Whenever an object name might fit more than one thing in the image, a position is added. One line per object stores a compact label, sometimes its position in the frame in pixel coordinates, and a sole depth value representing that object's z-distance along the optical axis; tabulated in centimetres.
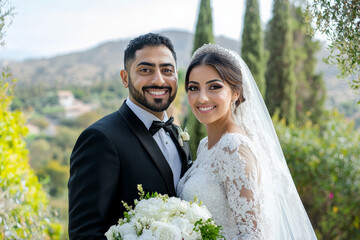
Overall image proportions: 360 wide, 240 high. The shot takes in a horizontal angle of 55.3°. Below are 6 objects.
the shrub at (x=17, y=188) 356
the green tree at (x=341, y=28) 245
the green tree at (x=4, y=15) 273
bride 242
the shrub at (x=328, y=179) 626
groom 238
